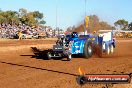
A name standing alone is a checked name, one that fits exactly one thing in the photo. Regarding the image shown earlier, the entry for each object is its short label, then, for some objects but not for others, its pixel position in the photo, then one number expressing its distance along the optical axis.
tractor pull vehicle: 18.70
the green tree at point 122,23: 139.38
